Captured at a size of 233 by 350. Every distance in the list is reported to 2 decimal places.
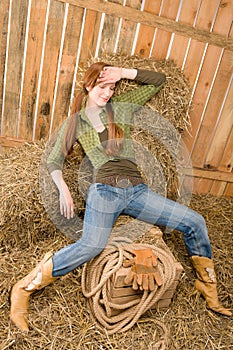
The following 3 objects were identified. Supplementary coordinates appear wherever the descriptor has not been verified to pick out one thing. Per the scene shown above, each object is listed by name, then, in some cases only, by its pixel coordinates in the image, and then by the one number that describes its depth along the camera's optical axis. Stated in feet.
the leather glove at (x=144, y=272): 6.50
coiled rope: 6.73
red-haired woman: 7.50
